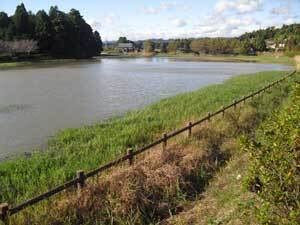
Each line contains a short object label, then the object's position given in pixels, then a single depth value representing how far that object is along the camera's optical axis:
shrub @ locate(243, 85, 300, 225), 3.09
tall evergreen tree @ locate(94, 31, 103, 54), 90.09
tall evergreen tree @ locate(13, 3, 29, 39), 65.94
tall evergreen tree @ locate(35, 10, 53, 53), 66.98
